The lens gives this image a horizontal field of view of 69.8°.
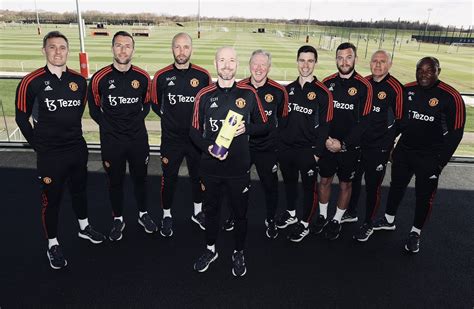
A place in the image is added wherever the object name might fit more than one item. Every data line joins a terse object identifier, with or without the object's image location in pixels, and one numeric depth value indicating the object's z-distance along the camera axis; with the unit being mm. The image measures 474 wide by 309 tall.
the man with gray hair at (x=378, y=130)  3480
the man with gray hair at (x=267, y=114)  3303
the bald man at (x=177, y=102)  3545
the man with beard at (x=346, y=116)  3439
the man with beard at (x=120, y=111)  3393
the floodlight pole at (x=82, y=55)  10108
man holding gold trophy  2818
